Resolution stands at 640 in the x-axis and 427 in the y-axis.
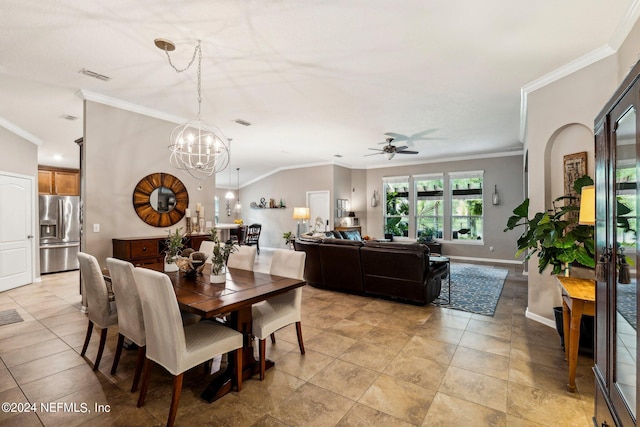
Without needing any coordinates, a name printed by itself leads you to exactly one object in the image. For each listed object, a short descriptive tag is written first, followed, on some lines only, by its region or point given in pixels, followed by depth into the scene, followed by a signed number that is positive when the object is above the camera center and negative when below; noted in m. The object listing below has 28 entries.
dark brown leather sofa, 4.25 -0.87
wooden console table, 2.24 -0.73
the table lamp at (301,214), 8.98 -0.02
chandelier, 2.88 +1.53
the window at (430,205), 8.75 +0.23
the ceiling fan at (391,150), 5.98 +1.27
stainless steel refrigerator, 6.48 -0.40
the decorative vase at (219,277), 2.60 -0.56
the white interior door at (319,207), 9.30 +0.20
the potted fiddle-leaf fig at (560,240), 2.80 -0.27
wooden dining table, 2.06 -0.62
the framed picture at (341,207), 9.35 +0.18
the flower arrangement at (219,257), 2.58 -0.37
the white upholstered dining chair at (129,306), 2.29 -0.73
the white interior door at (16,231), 5.17 -0.30
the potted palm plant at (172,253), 3.01 -0.40
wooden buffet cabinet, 4.06 -0.49
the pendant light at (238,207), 11.19 +0.25
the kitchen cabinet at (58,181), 7.59 +0.88
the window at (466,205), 8.18 +0.21
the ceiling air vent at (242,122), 5.25 +1.64
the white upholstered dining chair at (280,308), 2.53 -0.91
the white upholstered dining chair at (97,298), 2.65 -0.76
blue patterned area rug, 4.34 -1.34
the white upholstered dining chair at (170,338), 1.91 -0.90
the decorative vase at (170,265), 3.07 -0.52
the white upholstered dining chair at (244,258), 3.42 -0.51
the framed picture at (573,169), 3.35 +0.49
